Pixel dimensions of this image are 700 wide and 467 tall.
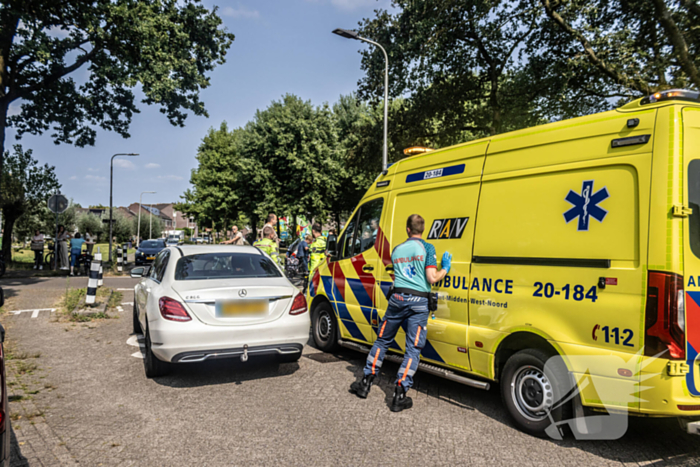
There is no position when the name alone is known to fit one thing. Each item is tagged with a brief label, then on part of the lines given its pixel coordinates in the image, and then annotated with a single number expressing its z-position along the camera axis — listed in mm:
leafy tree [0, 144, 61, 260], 23875
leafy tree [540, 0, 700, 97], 10523
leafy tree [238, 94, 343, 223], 29109
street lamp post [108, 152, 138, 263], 31453
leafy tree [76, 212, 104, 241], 64750
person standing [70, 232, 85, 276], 18844
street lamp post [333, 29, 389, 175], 15672
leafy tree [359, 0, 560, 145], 14742
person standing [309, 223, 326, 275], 12649
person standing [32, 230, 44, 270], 20578
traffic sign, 16828
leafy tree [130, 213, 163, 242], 69500
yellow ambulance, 3156
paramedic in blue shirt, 4543
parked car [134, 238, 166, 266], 25531
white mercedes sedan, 4941
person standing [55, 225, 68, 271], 20219
